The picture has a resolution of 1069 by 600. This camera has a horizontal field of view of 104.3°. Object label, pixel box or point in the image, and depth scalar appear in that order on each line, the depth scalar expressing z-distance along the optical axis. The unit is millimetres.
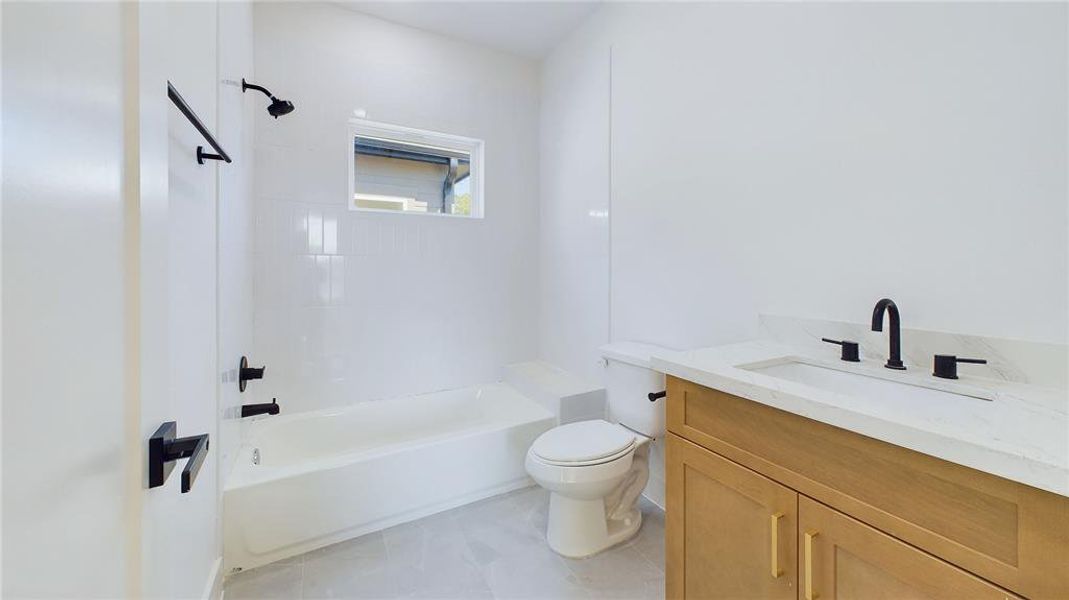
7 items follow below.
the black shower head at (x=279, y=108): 1795
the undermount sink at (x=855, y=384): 1050
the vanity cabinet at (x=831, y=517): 663
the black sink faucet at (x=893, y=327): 1151
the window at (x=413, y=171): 2602
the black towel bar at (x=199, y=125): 862
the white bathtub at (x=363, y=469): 1683
